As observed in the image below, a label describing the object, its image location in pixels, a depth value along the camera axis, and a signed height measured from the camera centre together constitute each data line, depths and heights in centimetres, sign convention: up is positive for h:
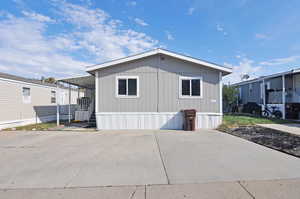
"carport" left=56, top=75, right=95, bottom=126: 1211 -8
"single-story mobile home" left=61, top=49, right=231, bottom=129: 924 +58
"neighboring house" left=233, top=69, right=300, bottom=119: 1350 +105
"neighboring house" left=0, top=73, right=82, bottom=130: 978 +8
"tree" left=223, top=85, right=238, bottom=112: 1771 +97
